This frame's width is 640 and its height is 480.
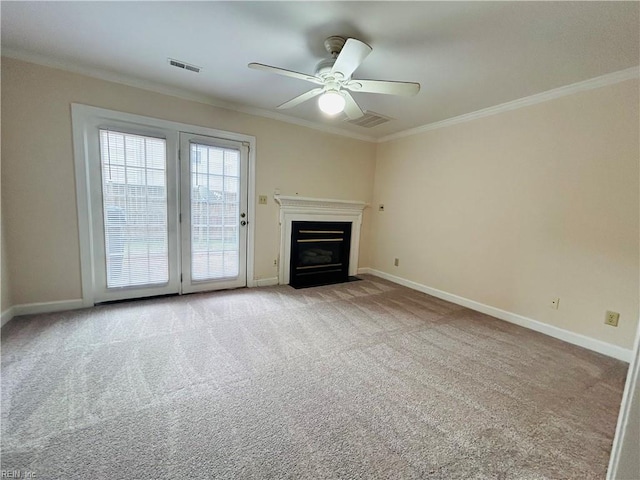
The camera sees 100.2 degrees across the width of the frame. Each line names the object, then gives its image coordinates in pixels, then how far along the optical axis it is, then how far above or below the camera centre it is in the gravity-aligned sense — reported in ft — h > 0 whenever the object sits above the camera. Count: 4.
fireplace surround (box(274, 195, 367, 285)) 13.00 -0.53
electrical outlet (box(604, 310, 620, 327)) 7.68 -2.80
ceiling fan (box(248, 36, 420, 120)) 5.94 +3.08
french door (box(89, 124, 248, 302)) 9.40 -0.62
